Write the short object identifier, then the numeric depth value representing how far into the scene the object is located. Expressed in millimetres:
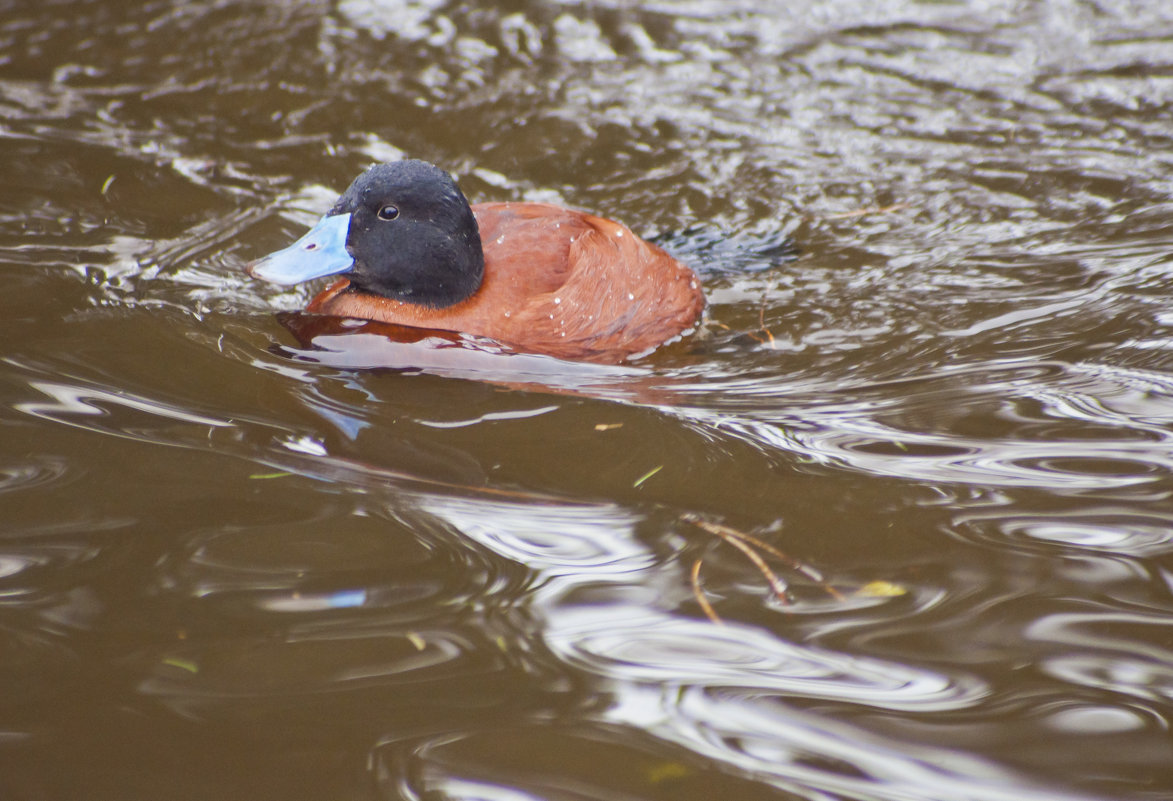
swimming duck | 6844
